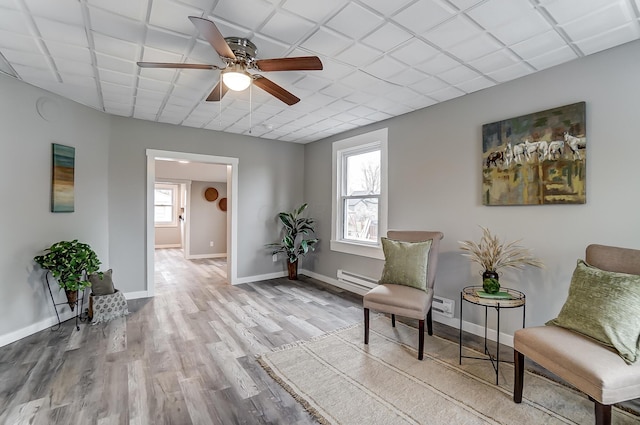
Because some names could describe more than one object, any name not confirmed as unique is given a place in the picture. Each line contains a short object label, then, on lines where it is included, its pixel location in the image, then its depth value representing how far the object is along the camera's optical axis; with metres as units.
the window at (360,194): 4.14
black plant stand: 3.14
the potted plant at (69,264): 2.98
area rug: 1.84
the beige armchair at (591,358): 1.47
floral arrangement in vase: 2.45
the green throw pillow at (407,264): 2.87
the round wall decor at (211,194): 8.27
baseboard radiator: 3.28
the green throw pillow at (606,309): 1.60
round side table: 2.20
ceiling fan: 1.91
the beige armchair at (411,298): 2.54
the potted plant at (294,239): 5.23
